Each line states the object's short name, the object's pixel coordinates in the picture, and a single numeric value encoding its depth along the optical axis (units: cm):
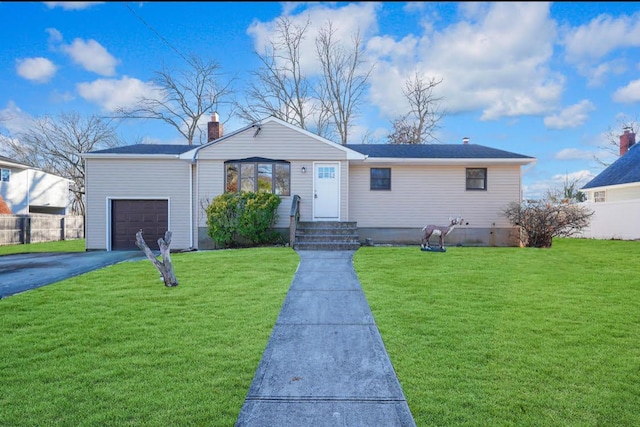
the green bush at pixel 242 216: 1244
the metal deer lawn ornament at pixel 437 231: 1110
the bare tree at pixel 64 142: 2948
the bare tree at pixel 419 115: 2653
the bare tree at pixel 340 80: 2666
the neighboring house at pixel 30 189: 2336
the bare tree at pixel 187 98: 2627
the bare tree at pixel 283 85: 2638
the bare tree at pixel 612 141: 2839
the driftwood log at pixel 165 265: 666
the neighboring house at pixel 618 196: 1638
